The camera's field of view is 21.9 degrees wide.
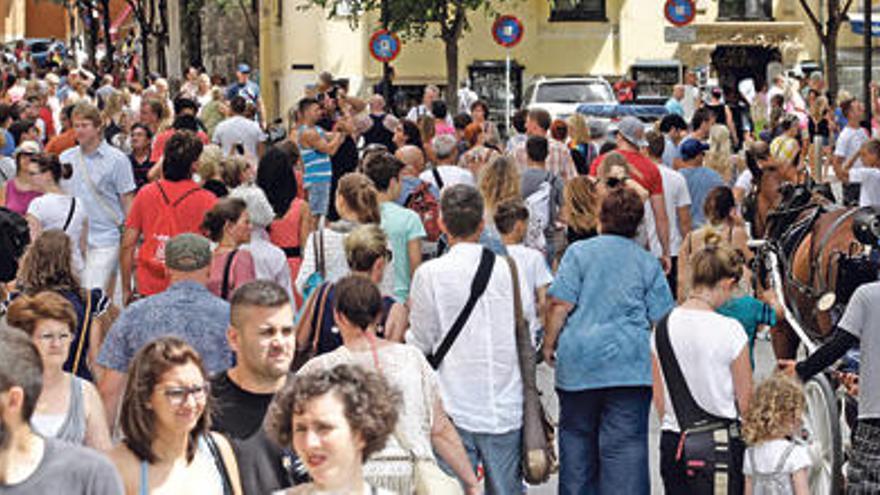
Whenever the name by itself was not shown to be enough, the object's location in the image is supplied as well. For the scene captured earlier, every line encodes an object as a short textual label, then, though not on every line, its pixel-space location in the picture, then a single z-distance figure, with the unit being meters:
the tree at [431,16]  40.53
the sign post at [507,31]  30.67
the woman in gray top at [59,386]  7.75
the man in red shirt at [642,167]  15.49
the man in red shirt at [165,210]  12.47
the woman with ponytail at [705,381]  9.30
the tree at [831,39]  38.00
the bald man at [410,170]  15.18
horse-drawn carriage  10.34
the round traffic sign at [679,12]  33.88
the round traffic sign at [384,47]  32.75
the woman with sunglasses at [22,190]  13.85
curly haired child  9.04
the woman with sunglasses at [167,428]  6.68
